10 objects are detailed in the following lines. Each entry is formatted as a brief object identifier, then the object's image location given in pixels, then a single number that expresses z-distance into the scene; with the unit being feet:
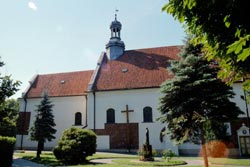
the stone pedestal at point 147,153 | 55.57
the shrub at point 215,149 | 66.49
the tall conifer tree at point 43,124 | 71.20
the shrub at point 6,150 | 41.19
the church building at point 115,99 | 80.23
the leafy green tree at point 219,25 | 13.43
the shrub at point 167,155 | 53.36
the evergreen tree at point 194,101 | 44.68
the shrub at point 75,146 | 53.11
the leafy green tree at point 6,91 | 47.01
